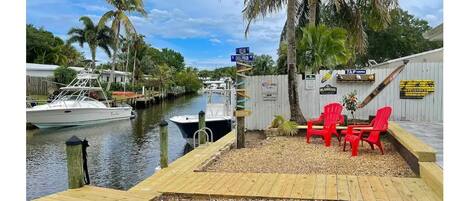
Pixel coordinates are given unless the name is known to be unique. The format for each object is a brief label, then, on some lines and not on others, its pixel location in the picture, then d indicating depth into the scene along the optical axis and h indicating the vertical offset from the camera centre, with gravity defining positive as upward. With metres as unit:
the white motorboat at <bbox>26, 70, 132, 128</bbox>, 20.81 -0.86
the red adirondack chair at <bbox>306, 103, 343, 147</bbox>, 8.96 -0.70
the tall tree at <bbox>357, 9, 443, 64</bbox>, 34.84 +4.54
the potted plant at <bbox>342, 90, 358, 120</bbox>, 11.44 -0.25
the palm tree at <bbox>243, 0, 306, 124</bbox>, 11.16 +1.67
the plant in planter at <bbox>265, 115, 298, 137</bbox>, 10.44 -0.93
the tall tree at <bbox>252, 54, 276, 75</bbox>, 26.34 +2.03
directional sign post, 8.70 +0.20
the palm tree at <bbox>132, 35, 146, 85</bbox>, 52.31 +6.45
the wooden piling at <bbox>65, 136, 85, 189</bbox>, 5.49 -0.96
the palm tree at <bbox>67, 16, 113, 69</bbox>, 40.56 +6.11
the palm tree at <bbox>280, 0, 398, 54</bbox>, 13.14 +2.99
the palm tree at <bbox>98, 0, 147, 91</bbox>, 35.81 +7.16
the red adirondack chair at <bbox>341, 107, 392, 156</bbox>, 7.52 -0.74
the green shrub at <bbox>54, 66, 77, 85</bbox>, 31.81 +1.61
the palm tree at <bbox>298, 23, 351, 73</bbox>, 13.67 +1.68
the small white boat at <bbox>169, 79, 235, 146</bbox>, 14.20 -0.94
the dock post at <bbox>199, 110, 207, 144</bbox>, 10.73 -0.69
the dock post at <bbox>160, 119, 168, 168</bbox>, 6.89 -0.92
